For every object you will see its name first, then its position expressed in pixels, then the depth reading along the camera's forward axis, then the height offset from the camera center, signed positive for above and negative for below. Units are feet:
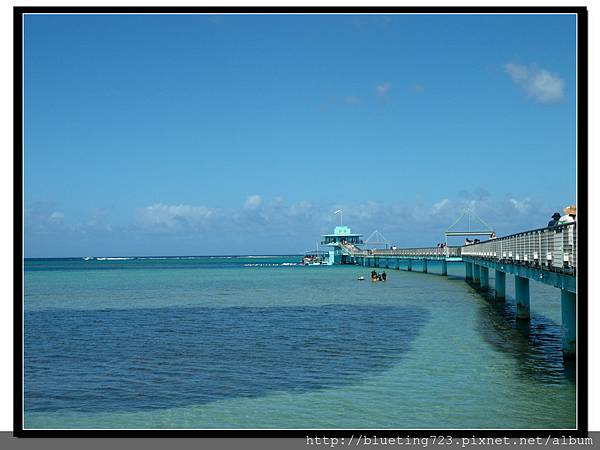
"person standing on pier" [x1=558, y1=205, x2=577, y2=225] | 55.16 +2.20
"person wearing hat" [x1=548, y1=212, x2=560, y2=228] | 65.42 +2.31
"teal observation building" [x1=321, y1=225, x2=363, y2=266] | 478.59 +1.44
